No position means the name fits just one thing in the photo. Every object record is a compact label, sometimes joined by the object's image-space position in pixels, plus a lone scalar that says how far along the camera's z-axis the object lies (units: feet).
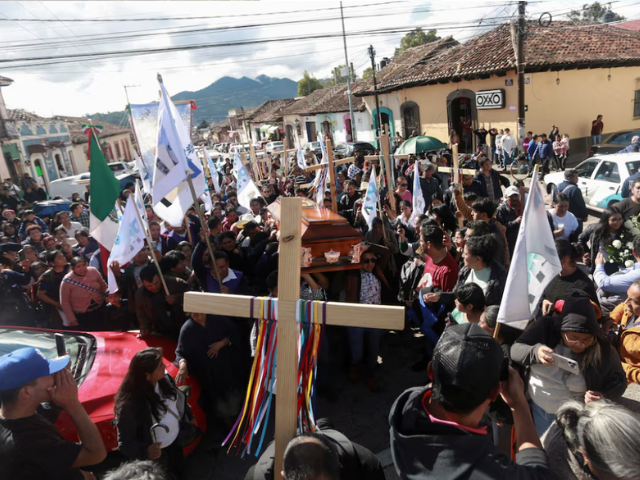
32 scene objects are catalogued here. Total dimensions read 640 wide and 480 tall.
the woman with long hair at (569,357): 7.63
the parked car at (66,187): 64.90
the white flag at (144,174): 24.82
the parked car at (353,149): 65.87
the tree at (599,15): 83.74
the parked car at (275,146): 100.54
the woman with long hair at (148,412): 8.51
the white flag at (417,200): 20.10
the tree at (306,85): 242.00
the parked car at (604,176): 28.48
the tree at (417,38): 172.96
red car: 9.78
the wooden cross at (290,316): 6.01
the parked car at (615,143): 41.45
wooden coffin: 15.06
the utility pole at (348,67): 83.05
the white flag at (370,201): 19.85
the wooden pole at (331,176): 21.64
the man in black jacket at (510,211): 17.49
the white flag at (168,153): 13.43
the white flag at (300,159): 38.92
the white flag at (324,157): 27.63
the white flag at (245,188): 25.68
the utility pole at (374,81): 81.87
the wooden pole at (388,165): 22.15
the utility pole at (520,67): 45.89
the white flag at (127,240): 14.71
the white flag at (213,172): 31.58
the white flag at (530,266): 8.62
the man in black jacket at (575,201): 19.48
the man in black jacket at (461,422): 4.63
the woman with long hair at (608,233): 14.57
